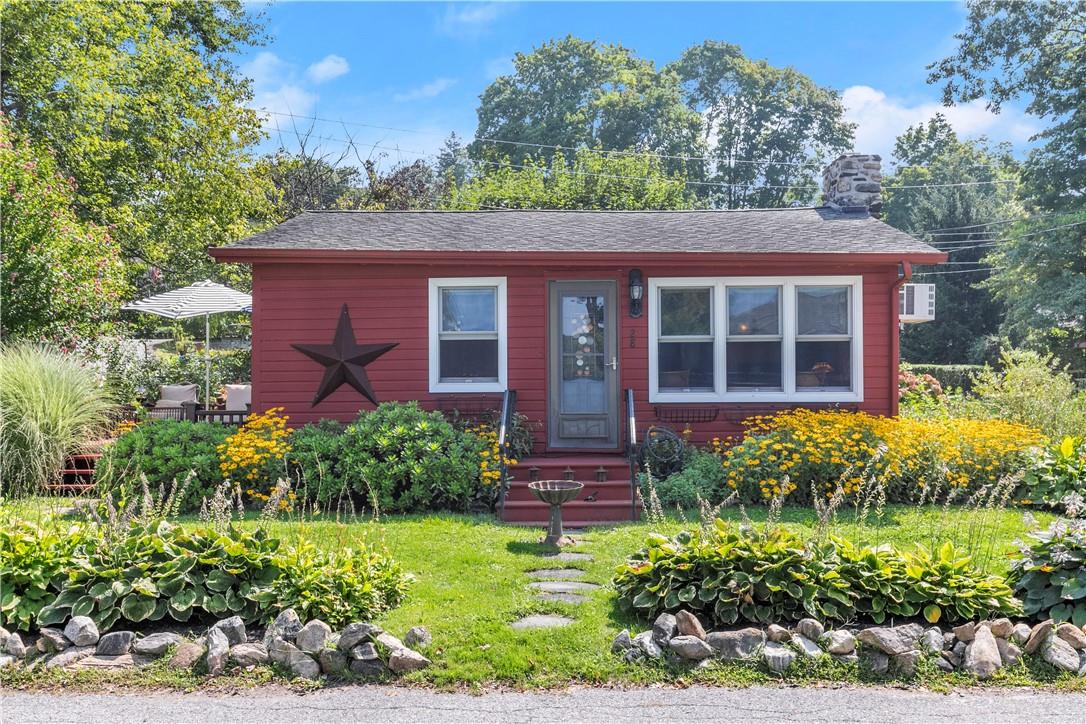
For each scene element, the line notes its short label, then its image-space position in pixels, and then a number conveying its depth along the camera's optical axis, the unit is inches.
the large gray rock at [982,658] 153.9
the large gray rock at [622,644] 160.4
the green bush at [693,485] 298.7
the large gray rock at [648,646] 158.2
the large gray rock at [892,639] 155.9
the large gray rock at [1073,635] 160.9
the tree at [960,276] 1060.5
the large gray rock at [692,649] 157.6
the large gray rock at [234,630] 163.3
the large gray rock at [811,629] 162.4
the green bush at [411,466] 293.1
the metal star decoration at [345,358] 355.3
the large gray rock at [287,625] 160.2
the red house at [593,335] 357.1
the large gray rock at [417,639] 160.4
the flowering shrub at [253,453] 301.7
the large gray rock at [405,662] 153.9
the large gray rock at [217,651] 155.9
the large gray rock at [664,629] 161.4
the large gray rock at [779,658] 155.7
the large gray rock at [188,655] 157.5
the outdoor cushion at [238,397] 499.4
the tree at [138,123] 568.1
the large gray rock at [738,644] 158.6
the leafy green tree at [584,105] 1291.8
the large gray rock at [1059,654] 155.5
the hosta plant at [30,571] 167.8
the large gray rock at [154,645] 161.0
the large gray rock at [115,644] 162.9
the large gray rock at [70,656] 157.9
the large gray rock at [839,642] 158.6
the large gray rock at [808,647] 157.8
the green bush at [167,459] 301.0
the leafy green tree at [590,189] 896.3
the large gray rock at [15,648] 160.4
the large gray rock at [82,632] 163.8
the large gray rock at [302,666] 155.0
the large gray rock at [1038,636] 158.4
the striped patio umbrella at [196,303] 468.4
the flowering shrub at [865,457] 296.0
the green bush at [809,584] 167.9
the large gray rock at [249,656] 157.4
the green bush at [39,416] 316.2
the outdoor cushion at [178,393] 489.8
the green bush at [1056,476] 279.0
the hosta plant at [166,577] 169.2
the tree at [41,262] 398.0
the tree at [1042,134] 793.6
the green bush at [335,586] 169.8
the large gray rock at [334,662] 155.8
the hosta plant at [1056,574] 168.4
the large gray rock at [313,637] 156.9
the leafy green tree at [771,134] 1401.3
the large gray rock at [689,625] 162.7
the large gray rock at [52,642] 162.9
